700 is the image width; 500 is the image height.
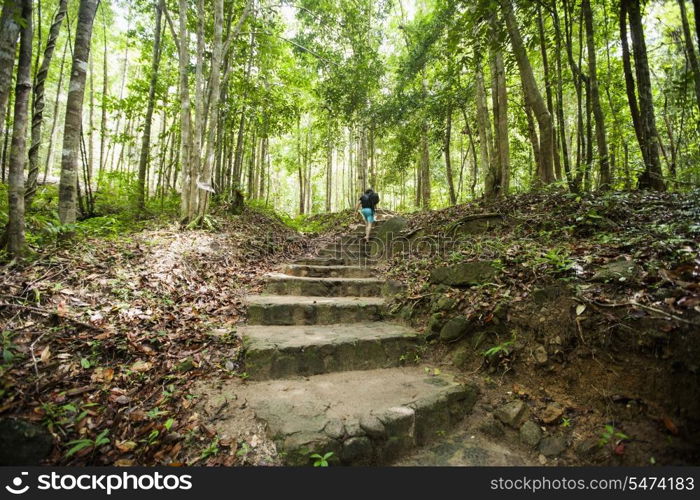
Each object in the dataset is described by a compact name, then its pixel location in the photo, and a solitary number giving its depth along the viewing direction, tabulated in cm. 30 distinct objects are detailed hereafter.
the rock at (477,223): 530
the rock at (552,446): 212
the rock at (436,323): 337
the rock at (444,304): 340
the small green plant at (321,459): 194
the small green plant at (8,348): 210
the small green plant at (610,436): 193
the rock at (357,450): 203
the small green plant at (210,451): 193
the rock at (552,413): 224
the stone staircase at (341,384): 210
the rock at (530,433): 223
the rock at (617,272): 240
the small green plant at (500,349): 269
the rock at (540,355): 250
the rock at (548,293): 261
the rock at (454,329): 310
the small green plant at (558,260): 281
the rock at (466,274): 338
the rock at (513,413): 236
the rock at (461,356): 300
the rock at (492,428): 239
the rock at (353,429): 209
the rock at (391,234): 681
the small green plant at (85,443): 180
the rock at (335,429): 205
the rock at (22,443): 176
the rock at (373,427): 212
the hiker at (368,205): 816
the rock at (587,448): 200
